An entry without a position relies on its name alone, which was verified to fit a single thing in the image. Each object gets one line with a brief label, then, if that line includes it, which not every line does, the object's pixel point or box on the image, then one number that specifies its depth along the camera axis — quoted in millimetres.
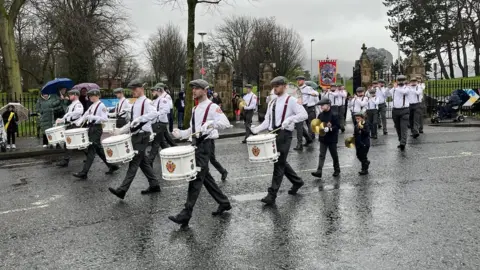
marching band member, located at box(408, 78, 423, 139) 15451
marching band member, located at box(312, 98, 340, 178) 9508
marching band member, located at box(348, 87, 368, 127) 14992
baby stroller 21297
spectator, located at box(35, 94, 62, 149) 14211
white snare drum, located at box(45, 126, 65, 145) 11229
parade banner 24461
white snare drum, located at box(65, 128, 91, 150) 10258
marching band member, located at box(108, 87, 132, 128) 10258
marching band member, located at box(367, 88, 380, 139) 16309
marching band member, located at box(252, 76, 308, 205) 7617
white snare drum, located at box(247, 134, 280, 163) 7312
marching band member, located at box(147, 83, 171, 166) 10242
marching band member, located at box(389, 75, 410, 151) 13151
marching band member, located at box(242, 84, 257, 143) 14844
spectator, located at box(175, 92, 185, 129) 21578
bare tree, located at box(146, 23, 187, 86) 48312
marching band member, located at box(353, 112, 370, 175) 9852
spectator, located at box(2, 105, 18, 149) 15234
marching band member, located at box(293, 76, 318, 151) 13734
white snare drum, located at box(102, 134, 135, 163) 8102
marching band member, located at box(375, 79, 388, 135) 17484
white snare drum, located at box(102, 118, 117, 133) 13633
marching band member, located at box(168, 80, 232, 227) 6684
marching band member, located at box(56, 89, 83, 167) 11055
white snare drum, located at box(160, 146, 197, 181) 6363
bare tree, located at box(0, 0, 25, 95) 23078
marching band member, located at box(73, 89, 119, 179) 10305
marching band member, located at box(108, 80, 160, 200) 8125
